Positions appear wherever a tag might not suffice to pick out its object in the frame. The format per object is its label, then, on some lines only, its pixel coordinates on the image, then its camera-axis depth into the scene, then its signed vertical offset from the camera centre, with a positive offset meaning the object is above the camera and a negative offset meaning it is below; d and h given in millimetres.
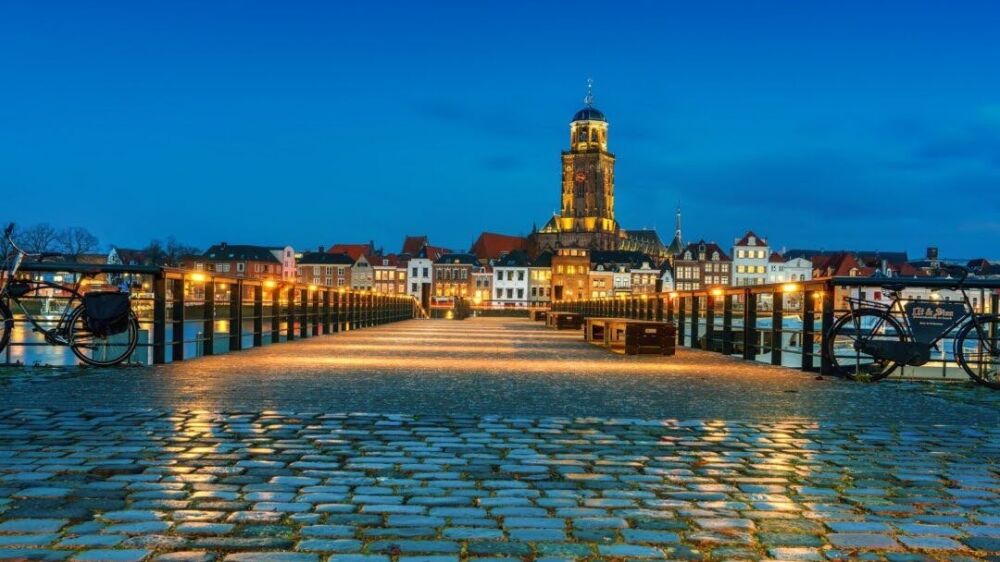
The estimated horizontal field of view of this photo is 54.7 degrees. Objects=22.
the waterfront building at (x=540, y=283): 144625 +136
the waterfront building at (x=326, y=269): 145125 +2011
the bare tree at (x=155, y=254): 117794 +3406
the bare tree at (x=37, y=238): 90938 +4176
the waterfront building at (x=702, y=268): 141250 +2488
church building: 177625 +16141
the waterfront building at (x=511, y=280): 142750 +535
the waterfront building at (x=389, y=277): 144625 +872
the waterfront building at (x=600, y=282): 145750 +344
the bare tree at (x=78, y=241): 103469 +4456
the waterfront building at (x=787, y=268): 142875 +2620
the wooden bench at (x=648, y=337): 18172 -995
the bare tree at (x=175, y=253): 124975 +3980
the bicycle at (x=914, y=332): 11781 -567
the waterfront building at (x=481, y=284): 142375 -79
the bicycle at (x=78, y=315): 12328 -448
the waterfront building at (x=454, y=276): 141250 +1053
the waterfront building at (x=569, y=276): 144625 +1189
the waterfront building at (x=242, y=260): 145750 +3258
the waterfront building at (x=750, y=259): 138000 +3766
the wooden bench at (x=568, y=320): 37312 -1428
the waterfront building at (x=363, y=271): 144000 +1725
